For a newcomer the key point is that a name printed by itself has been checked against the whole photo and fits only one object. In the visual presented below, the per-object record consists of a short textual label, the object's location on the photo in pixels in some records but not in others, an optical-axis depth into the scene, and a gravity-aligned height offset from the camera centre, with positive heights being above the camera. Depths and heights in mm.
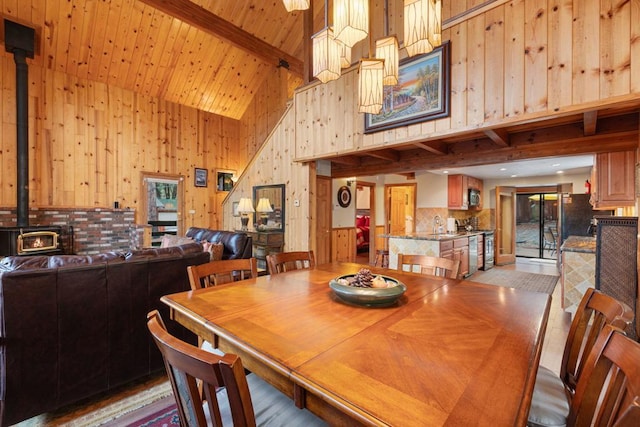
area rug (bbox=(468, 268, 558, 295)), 5082 -1257
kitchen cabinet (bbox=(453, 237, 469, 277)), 5254 -700
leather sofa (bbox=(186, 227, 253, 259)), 3773 -400
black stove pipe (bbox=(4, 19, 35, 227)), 4641 +1513
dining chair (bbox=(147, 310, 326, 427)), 648 -376
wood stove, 4461 -430
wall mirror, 5238 +86
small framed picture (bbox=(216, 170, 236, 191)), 7586 +821
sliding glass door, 8250 -380
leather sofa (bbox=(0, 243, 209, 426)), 1647 -676
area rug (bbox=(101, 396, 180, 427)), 1785 -1240
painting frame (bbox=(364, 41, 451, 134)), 3150 +1277
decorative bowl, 1393 -384
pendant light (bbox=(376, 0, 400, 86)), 1929 +1016
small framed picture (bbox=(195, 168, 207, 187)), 7180 +825
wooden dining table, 731 -453
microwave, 6738 +320
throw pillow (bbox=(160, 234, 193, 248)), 3986 -379
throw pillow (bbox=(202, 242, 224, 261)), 3395 -428
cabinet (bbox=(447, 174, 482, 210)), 6398 +418
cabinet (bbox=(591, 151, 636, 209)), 3167 +346
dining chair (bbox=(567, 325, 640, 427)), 718 -449
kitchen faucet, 6580 -253
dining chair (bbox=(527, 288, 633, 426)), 1122 -663
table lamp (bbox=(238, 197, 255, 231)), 5254 +104
